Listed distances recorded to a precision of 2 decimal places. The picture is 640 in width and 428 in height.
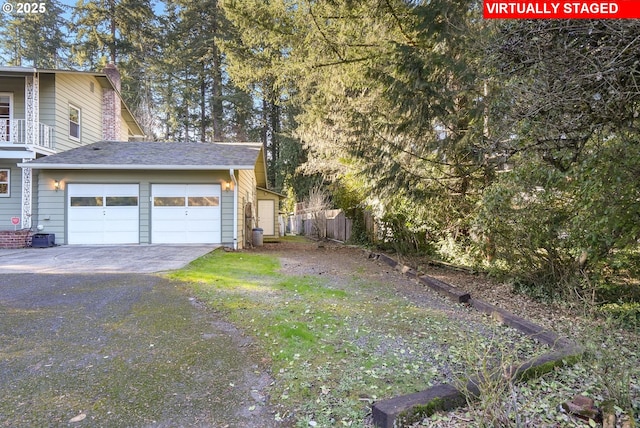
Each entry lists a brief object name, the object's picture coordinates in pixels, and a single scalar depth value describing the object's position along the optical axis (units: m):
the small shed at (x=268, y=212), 19.66
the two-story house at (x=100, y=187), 11.43
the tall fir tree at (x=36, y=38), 21.91
